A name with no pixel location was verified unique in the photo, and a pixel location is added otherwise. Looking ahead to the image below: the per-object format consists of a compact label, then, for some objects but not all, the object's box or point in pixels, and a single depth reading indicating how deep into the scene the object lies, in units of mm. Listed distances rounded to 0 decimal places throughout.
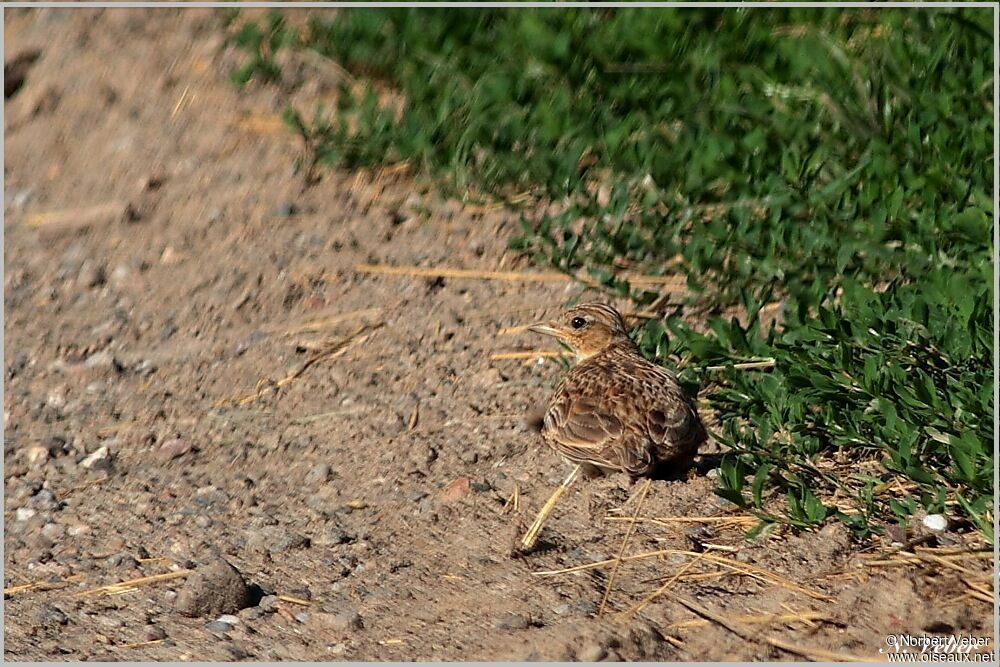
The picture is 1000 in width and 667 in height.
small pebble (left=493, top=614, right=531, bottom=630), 9211
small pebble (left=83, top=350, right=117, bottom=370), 14055
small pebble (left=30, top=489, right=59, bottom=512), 11713
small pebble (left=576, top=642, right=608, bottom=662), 8695
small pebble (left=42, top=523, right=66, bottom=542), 11212
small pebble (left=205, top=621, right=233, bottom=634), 9555
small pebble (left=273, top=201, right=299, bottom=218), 15737
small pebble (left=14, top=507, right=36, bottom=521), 11602
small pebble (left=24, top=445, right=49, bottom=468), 12523
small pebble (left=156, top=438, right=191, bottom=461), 12461
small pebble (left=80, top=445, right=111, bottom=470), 12383
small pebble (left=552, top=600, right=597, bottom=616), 9359
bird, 10508
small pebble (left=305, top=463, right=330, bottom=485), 11656
